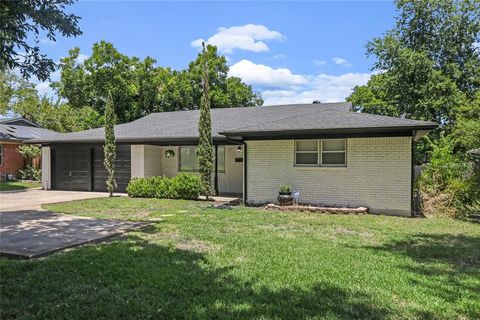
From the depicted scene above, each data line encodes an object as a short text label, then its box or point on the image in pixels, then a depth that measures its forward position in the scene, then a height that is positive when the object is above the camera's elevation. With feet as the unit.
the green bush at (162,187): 49.11 -4.54
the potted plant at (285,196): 40.42 -4.62
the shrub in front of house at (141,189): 50.31 -4.84
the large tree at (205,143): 46.03 +1.17
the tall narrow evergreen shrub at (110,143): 50.55 +1.26
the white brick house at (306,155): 37.52 -0.27
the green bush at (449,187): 37.32 -3.51
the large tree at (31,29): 11.72 +4.16
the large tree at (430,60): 82.84 +21.58
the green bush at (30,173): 81.15 -4.53
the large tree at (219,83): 110.63 +21.14
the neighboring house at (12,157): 81.66 -1.06
